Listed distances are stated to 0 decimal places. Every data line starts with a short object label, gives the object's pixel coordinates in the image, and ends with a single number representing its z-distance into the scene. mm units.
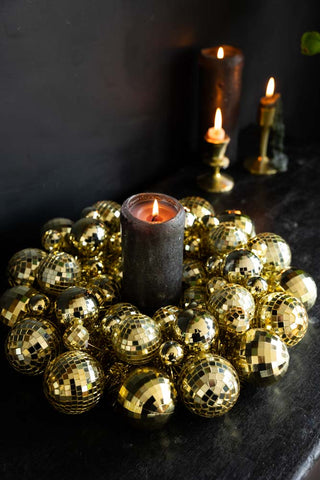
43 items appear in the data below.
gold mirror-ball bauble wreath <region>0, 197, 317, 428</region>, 646
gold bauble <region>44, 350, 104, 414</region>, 640
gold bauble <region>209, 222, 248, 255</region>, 848
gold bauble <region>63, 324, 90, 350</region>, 694
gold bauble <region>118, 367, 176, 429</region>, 628
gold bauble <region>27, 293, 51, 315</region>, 744
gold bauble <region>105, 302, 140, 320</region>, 709
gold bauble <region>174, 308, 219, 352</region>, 681
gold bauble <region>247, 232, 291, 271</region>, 833
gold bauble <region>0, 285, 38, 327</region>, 760
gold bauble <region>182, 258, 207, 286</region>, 829
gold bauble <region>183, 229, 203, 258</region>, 881
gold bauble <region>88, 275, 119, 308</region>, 764
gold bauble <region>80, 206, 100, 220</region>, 921
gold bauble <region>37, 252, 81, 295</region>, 778
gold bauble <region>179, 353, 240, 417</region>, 636
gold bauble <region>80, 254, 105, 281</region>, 846
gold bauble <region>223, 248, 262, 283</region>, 787
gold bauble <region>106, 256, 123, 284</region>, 844
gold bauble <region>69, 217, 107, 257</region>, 846
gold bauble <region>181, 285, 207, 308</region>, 782
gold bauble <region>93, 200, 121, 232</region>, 918
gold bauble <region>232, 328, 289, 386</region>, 677
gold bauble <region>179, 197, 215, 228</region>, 903
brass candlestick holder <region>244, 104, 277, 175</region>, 1149
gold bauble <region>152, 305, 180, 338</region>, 711
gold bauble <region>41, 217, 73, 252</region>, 873
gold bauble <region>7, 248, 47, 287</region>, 820
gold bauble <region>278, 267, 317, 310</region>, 792
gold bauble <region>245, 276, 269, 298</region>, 771
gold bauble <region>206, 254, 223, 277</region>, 826
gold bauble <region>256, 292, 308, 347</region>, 722
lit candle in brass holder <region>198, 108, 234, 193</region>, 1092
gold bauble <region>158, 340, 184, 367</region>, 669
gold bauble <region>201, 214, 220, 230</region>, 898
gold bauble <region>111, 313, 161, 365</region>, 665
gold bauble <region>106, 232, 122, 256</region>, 868
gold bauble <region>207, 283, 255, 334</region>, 714
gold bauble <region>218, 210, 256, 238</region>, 899
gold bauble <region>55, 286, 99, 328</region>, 721
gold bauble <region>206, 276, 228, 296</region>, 778
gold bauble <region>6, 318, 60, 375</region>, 687
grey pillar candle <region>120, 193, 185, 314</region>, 691
